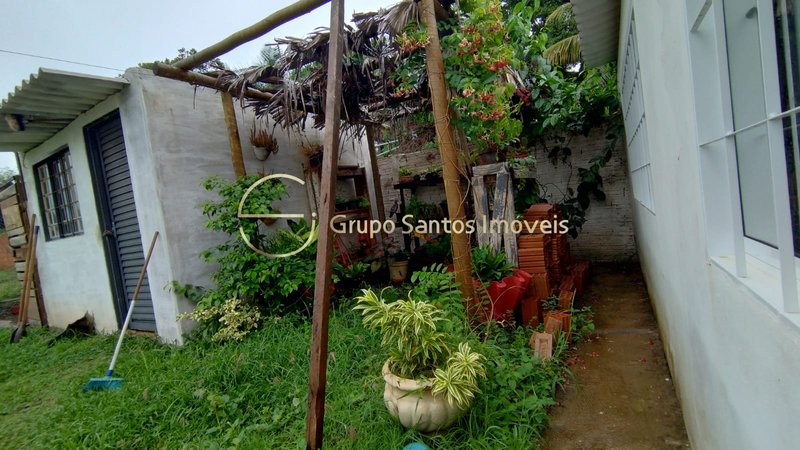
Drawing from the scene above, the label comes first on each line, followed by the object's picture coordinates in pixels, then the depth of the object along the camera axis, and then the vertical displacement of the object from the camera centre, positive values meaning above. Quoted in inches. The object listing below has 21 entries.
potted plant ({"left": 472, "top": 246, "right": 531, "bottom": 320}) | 124.0 -30.5
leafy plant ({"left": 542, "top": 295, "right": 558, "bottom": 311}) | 137.0 -43.4
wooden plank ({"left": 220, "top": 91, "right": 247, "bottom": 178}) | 167.6 +40.8
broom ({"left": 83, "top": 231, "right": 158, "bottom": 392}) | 123.3 -45.1
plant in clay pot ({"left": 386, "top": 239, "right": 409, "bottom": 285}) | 187.0 -29.6
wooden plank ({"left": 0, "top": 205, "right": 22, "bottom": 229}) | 247.7 +31.6
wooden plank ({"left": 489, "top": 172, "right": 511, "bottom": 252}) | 141.0 -3.5
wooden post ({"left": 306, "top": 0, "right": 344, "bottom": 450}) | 79.7 -6.1
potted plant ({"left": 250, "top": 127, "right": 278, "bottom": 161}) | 192.2 +44.3
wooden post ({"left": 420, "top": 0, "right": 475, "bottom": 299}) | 115.7 +16.1
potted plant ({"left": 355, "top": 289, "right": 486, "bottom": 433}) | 76.5 -36.2
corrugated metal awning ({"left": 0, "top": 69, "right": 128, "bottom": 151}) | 140.0 +66.9
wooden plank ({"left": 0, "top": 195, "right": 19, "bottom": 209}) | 248.1 +41.6
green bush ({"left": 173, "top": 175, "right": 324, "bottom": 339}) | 148.8 -18.4
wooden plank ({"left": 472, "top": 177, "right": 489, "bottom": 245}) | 144.9 -2.2
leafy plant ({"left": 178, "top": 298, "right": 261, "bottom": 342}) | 141.9 -34.1
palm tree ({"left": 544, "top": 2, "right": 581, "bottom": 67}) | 285.1 +106.2
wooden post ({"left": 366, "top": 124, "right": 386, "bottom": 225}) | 236.7 +21.6
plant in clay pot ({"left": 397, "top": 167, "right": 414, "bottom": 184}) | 244.2 +23.6
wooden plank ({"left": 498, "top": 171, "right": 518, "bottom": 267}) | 141.3 -16.6
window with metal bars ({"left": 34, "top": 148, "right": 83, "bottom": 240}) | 204.5 +34.9
